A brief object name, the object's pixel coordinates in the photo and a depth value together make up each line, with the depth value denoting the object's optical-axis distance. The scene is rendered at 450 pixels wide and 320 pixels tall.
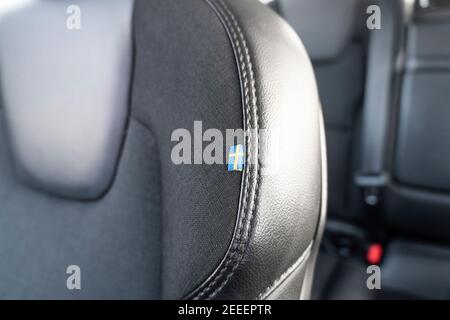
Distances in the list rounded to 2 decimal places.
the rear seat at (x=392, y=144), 1.24
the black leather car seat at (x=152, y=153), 0.41
